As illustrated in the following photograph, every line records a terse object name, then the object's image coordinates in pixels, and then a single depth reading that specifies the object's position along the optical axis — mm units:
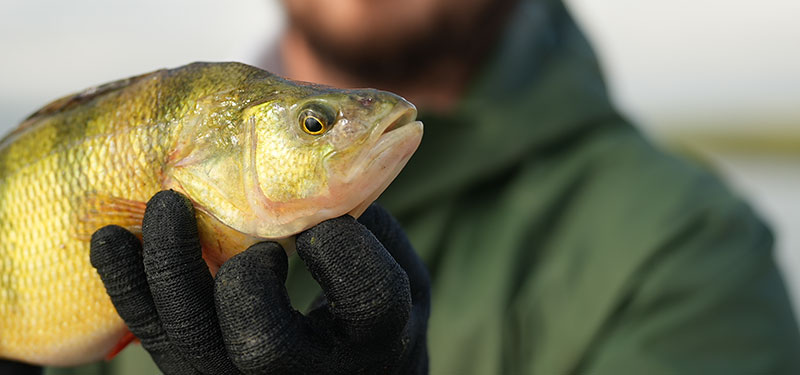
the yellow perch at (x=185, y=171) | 382
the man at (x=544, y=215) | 713
